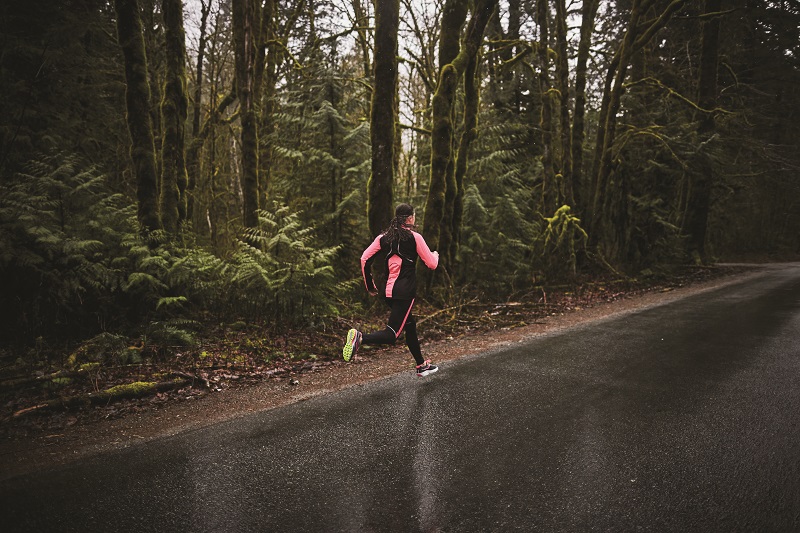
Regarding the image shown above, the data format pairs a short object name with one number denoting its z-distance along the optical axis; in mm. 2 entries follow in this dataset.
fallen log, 4316
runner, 5230
